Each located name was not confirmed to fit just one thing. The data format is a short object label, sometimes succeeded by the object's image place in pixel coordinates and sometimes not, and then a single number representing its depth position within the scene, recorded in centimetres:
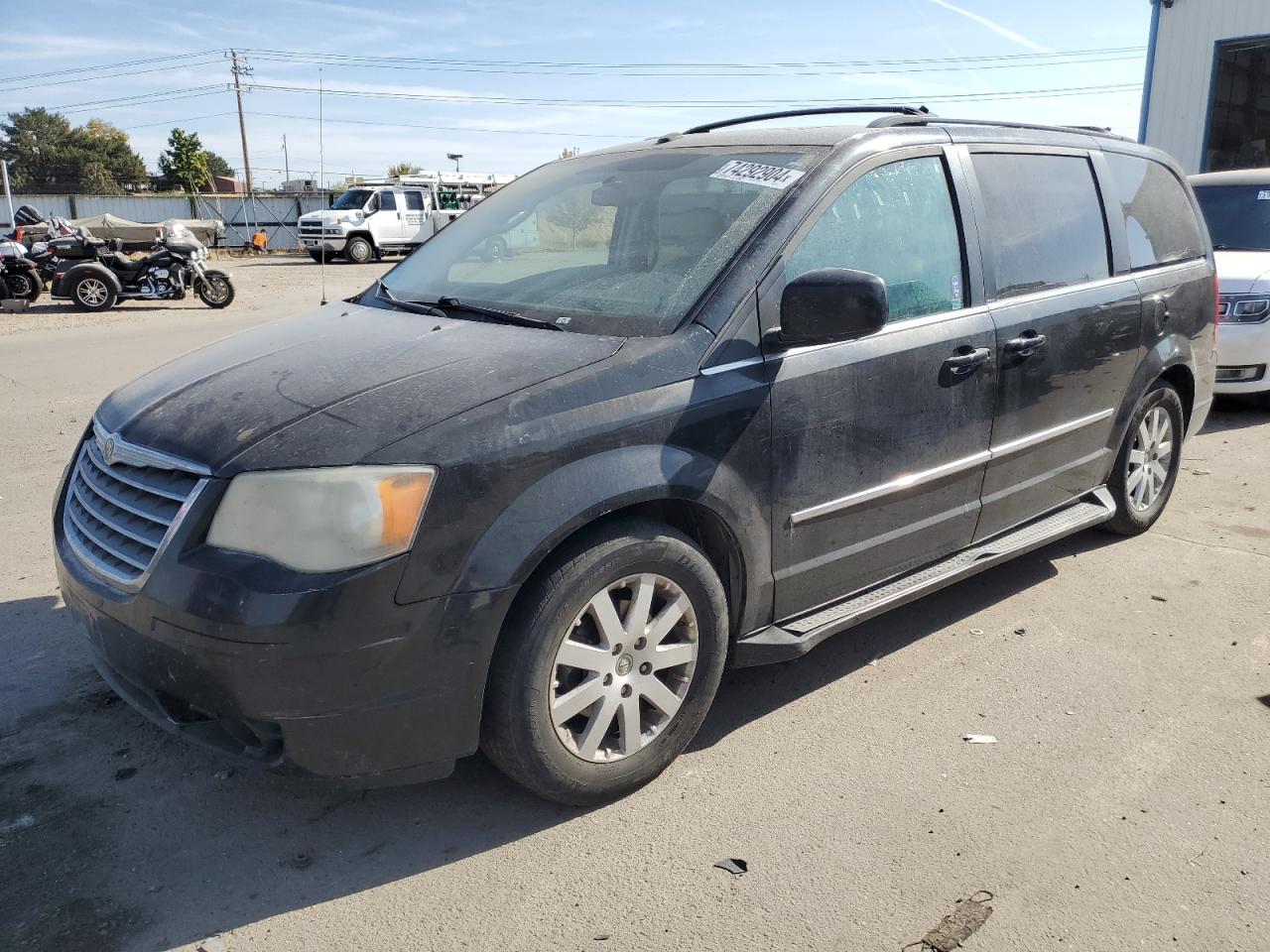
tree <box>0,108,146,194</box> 8450
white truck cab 2969
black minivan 243
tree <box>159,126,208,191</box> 7312
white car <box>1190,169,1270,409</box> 767
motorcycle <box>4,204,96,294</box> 1589
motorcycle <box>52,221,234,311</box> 1555
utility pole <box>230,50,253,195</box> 5453
